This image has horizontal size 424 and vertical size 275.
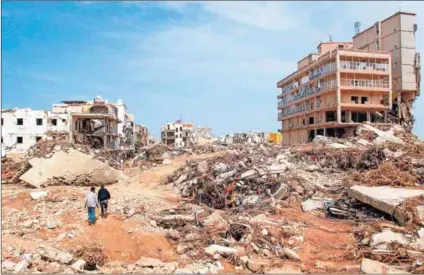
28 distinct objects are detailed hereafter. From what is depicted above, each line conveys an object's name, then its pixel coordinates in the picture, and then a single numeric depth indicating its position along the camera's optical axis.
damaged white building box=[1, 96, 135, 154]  39.09
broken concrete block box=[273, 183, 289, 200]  14.33
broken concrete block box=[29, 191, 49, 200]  14.75
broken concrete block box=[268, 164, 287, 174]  16.52
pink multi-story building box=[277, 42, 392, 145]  38.42
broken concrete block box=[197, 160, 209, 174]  19.78
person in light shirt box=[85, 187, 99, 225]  12.07
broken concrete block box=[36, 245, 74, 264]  9.59
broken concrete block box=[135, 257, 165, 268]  9.73
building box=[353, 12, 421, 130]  41.16
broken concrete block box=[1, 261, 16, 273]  8.85
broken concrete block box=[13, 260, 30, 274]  8.84
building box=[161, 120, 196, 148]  82.19
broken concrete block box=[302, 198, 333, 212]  13.39
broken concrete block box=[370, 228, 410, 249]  9.95
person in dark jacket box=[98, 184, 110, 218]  12.78
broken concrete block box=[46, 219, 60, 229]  11.89
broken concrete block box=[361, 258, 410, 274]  8.81
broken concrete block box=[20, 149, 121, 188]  19.11
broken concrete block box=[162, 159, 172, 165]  30.70
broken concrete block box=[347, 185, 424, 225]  11.26
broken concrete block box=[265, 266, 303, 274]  9.27
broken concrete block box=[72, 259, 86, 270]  9.33
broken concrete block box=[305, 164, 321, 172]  18.04
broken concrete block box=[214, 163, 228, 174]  17.85
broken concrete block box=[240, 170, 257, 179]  16.14
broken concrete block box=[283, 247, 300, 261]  9.98
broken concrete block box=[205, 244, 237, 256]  10.12
